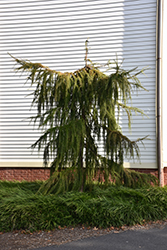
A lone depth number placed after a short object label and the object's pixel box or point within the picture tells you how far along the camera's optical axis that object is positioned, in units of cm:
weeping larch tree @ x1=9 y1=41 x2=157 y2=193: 469
